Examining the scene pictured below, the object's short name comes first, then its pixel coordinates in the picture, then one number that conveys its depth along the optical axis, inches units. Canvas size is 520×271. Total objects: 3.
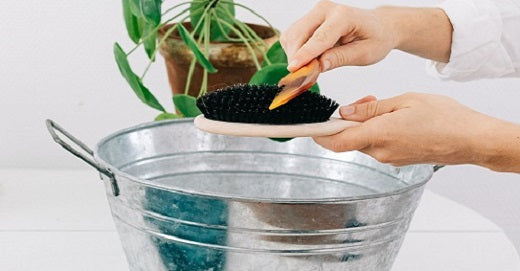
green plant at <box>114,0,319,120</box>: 54.1
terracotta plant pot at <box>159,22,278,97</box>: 56.3
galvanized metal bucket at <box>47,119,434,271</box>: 39.2
